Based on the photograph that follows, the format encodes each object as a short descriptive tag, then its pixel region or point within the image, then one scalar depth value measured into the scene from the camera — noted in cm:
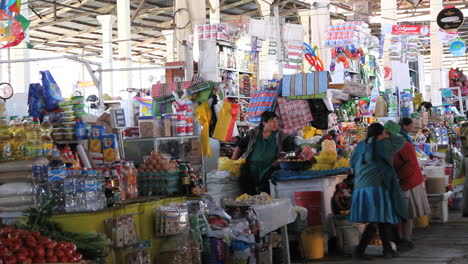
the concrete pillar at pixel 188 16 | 1286
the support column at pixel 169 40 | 2358
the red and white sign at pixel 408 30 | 1736
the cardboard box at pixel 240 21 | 1368
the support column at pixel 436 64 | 2427
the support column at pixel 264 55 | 1647
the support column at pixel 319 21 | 1831
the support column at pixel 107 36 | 2064
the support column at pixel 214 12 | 1863
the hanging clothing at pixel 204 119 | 834
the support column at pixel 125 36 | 1856
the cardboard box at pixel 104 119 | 783
